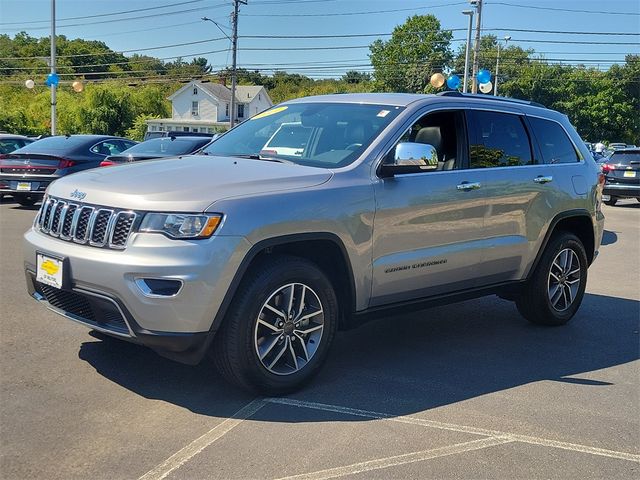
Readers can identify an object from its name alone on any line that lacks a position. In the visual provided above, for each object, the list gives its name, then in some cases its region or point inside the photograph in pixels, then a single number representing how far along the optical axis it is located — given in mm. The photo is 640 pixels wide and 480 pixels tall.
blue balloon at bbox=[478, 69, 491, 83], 27344
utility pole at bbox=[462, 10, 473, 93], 35312
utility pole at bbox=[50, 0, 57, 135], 31344
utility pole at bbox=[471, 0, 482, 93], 34750
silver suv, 3740
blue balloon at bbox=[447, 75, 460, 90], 23453
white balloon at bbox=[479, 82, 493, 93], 26175
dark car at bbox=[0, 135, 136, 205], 12531
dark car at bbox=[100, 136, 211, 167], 11266
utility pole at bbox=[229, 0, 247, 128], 41781
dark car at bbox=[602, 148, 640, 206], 17938
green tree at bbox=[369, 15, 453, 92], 79688
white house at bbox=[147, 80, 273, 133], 72312
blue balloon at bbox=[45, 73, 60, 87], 29212
